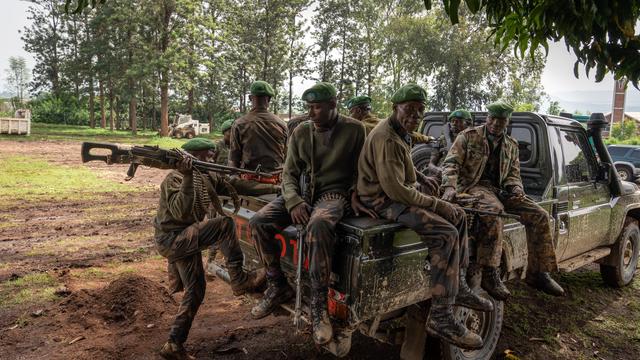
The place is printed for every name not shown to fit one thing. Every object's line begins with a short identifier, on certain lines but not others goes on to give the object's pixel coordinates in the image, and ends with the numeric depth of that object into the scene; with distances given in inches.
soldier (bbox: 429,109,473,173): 211.6
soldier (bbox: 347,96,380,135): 191.8
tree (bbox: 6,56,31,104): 3243.6
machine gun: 118.7
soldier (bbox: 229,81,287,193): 187.8
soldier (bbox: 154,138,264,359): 145.4
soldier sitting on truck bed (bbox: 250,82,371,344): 127.0
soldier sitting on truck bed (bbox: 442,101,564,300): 161.6
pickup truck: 113.7
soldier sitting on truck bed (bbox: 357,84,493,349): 116.9
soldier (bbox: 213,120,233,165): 250.8
